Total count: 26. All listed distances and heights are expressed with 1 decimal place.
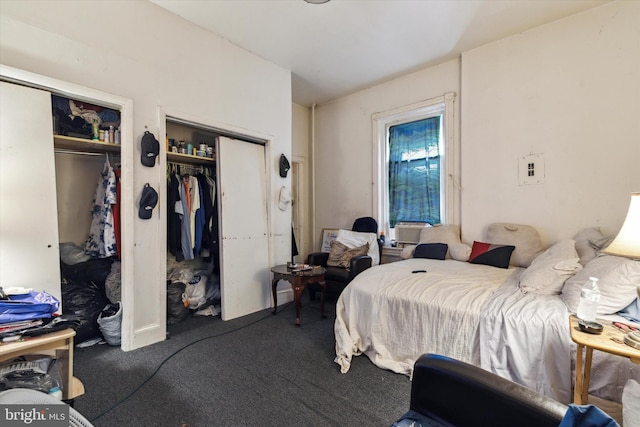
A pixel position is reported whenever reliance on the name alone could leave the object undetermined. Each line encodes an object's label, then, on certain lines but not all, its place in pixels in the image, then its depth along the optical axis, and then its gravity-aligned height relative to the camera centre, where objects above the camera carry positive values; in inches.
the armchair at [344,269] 133.3 -28.1
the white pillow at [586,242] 93.5 -12.7
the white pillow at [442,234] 134.0 -13.0
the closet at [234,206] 125.5 +1.4
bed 61.7 -28.8
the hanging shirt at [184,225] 121.0 -6.4
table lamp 53.0 -6.0
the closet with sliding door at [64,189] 77.6 +6.8
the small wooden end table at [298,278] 117.3 -29.1
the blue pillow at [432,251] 129.5 -19.7
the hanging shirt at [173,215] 119.9 -2.1
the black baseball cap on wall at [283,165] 147.3 +22.1
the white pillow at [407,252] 141.5 -21.9
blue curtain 153.1 +19.7
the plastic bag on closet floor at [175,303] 119.9 -38.8
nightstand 47.1 -23.6
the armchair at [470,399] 38.8 -27.8
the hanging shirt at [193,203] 125.5 +2.8
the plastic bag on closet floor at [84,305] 98.1 -32.7
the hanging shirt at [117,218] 103.3 -2.9
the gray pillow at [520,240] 112.0 -13.7
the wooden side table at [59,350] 47.0 -23.8
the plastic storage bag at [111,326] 98.0 -39.3
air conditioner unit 154.9 -13.5
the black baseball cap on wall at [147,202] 100.1 +2.8
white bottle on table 54.2 -18.5
